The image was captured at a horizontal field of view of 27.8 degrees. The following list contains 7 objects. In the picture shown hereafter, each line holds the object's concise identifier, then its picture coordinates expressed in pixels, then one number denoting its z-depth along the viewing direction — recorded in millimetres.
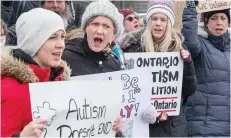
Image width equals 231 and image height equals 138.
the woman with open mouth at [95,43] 3264
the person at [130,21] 5328
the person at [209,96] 4195
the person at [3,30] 3979
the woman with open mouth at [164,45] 3734
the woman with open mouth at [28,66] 2270
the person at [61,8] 4531
